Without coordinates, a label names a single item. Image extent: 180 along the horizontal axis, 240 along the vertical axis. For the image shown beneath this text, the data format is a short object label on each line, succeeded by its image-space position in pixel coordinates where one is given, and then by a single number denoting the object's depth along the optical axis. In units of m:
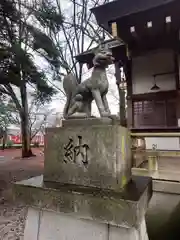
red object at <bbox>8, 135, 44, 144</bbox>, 22.68
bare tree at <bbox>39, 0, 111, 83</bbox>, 9.47
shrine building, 4.51
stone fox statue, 1.89
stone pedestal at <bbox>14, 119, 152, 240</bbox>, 1.48
